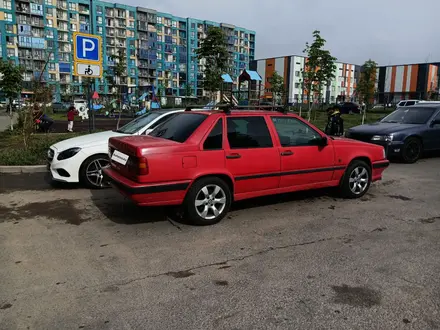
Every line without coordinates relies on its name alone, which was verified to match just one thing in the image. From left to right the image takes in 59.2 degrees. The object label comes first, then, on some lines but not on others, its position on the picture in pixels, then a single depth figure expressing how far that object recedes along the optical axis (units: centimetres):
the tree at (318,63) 2248
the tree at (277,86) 5000
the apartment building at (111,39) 7988
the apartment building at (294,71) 8125
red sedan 477
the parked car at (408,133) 1052
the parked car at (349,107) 4509
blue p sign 951
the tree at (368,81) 3413
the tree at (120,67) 1593
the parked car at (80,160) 704
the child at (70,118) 1967
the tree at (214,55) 1878
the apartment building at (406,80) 7088
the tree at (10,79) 2100
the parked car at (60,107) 4930
